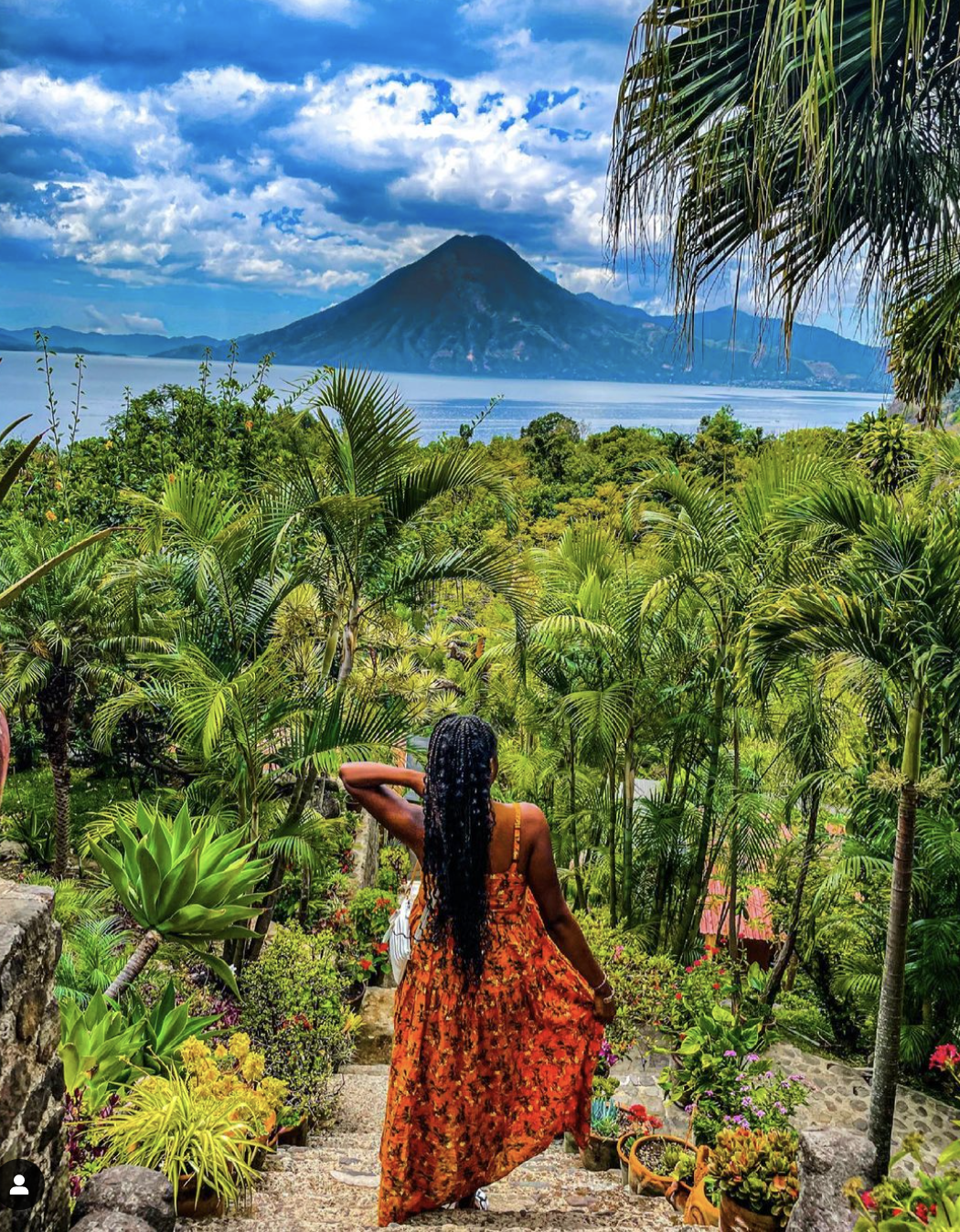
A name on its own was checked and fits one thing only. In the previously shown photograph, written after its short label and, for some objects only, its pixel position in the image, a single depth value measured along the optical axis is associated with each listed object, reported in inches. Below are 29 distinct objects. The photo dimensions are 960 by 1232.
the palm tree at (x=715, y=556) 226.7
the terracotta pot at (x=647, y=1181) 151.7
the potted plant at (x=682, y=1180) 144.6
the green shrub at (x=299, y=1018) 175.5
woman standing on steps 91.5
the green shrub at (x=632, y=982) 197.9
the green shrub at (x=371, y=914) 364.5
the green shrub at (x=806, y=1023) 295.4
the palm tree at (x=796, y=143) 102.1
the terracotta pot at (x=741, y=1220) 117.0
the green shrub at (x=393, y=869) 438.3
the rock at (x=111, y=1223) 80.7
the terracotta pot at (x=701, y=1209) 129.3
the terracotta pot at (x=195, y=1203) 106.4
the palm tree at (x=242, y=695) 204.4
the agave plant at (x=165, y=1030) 133.1
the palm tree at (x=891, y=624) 140.9
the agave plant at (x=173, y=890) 121.2
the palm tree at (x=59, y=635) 308.7
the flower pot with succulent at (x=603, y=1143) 170.9
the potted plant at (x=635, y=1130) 161.2
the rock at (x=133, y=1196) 86.2
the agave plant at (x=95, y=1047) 112.6
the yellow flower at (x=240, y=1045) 135.5
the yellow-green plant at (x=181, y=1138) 105.1
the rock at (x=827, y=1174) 98.0
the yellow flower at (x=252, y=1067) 133.6
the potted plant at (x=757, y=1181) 116.6
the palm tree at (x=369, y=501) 227.6
